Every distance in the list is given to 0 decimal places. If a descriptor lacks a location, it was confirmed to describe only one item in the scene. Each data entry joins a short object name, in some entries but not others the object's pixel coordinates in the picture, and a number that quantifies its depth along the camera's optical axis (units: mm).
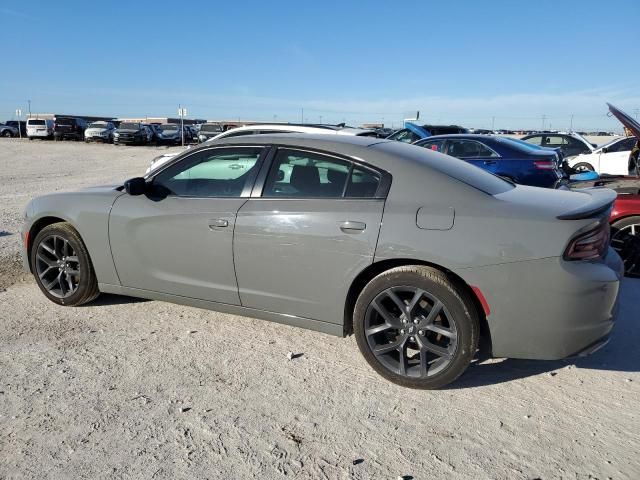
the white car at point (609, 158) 14297
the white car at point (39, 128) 40781
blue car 8805
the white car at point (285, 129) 8781
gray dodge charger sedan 2961
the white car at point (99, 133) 38281
